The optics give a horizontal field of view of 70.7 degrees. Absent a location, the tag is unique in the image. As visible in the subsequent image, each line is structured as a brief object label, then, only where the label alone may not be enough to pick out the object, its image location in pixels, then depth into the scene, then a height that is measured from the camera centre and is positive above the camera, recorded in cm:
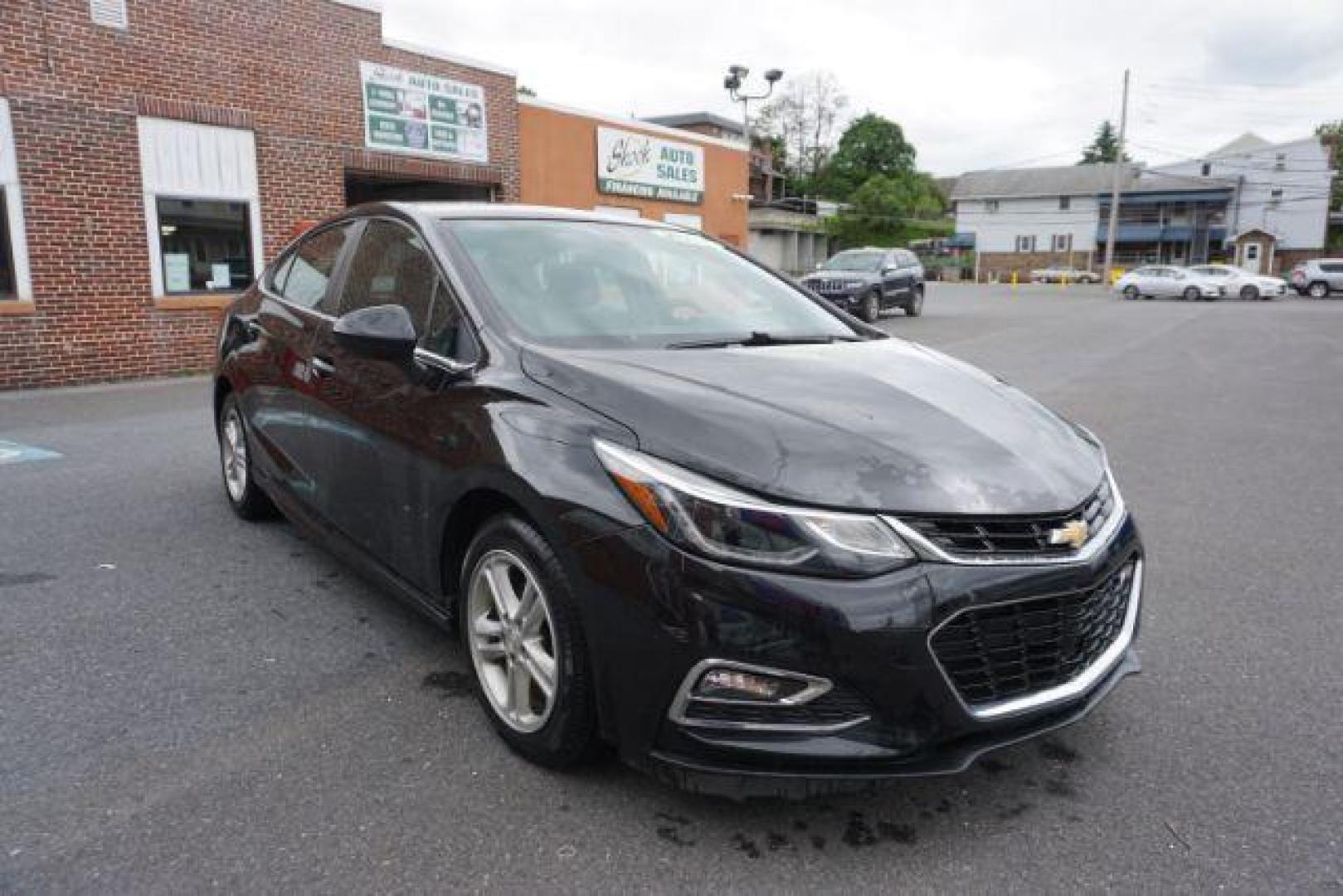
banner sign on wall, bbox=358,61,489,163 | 1337 +221
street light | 2948 +586
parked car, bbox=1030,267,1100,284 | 6242 -23
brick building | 1023 +137
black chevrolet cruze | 213 -62
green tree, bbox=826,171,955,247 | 6178 +358
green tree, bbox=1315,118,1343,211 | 6744 +904
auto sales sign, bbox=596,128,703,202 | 1814 +203
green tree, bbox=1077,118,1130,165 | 11006 +1460
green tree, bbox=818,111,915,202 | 7231 +857
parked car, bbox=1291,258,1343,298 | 3781 -9
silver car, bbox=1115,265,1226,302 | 3744 -44
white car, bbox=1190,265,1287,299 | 3728 -35
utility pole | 5084 +370
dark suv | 2092 -24
